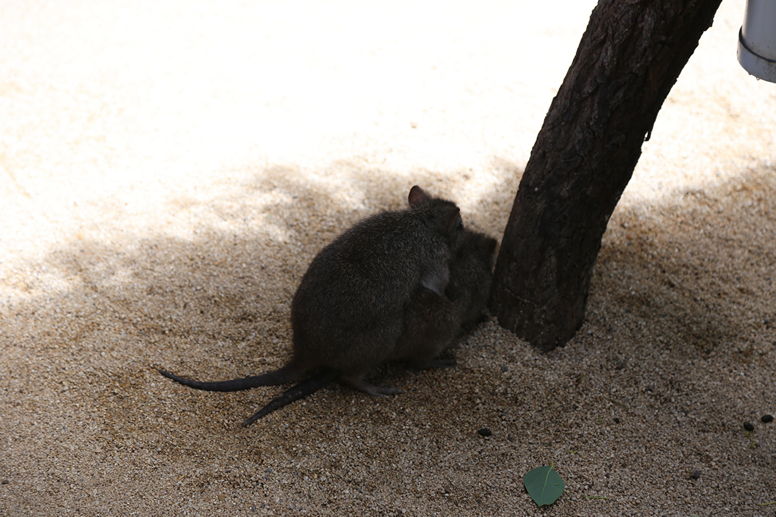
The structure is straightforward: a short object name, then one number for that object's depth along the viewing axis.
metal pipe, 6.20
